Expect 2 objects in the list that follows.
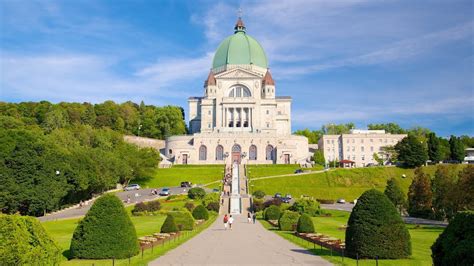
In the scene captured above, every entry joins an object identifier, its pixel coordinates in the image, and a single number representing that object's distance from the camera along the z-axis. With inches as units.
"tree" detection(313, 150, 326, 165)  4045.3
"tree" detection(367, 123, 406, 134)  5984.3
